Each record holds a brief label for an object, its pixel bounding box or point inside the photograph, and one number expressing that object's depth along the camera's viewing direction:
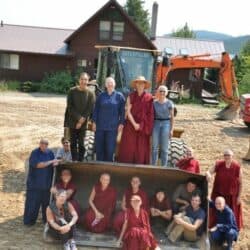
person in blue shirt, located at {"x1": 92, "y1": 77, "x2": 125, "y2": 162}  7.98
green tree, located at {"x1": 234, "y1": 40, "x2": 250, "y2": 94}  35.12
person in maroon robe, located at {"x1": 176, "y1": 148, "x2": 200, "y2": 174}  7.81
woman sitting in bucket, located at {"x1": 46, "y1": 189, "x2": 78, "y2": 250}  6.88
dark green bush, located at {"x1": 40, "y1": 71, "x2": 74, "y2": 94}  30.81
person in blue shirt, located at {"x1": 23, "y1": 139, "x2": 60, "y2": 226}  7.66
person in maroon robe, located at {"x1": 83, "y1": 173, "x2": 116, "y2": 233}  7.36
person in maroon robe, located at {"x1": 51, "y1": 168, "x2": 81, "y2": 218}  7.48
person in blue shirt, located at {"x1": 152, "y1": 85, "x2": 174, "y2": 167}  8.13
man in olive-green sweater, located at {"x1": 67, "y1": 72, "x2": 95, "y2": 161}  8.59
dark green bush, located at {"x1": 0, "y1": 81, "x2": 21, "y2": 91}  29.67
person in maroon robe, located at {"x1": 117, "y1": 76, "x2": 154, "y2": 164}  7.90
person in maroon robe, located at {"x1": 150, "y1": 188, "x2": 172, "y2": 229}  7.50
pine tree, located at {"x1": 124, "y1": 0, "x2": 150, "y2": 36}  64.25
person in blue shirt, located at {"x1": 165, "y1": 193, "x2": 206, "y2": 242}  7.10
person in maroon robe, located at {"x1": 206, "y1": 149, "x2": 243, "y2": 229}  7.65
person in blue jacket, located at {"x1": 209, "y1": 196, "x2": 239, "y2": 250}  7.14
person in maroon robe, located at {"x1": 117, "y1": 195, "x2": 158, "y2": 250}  6.64
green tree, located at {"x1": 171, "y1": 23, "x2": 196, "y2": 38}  83.19
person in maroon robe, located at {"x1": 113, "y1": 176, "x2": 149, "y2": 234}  7.18
